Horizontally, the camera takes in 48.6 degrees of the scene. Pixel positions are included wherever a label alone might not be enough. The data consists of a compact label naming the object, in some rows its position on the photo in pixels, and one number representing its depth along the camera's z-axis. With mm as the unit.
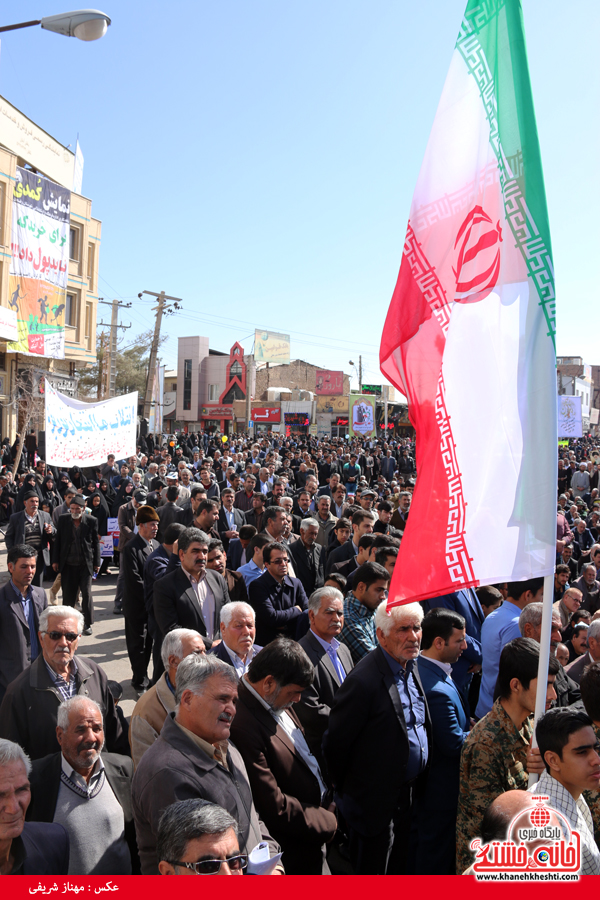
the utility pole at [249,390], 53262
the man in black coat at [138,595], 6719
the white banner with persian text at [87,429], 12289
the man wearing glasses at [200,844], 2029
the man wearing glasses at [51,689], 3535
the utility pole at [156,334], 35259
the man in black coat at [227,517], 9508
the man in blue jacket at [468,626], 4719
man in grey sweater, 2822
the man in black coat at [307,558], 7406
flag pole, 2521
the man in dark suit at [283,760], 3041
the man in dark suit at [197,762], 2508
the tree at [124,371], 52250
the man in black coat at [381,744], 3420
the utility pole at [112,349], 32700
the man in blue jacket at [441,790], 3605
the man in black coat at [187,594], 5367
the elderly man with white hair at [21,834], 2344
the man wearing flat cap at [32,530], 8836
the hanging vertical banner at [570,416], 25297
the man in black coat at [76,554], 8461
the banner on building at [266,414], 58906
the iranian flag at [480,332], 2746
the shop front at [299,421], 47531
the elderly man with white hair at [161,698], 3387
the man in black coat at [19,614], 4863
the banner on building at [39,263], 26938
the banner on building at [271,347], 73625
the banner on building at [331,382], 75688
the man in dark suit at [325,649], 4090
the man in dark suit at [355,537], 7020
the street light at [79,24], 5586
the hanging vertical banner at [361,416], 27922
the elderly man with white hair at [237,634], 4203
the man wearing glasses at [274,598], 5422
